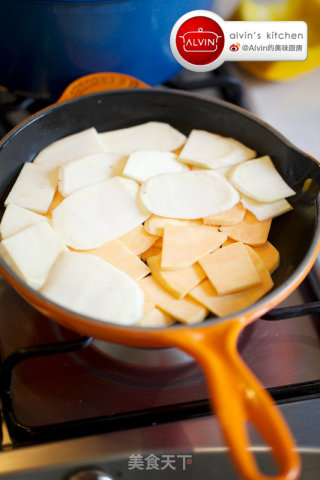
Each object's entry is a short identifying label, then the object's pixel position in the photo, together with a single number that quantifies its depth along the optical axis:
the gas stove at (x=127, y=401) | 0.52
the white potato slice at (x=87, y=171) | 0.67
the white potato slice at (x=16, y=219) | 0.62
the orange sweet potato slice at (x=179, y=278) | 0.57
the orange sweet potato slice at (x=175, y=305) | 0.55
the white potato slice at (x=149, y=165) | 0.68
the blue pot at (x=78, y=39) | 0.69
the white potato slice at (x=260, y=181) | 0.66
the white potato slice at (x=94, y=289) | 0.53
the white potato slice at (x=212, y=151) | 0.71
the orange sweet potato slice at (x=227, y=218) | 0.64
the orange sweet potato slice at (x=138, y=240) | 0.62
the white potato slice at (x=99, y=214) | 0.61
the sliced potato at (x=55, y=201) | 0.67
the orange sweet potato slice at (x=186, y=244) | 0.59
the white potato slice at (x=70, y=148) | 0.71
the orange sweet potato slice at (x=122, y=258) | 0.59
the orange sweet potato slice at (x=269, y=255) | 0.62
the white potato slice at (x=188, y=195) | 0.64
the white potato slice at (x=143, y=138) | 0.74
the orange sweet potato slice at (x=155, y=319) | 0.54
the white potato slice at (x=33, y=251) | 0.56
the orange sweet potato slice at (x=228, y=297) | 0.56
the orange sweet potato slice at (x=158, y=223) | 0.63
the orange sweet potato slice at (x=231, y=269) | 0.57
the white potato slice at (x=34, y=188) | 0.65
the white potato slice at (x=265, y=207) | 0.66
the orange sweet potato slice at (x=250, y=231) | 0.64
